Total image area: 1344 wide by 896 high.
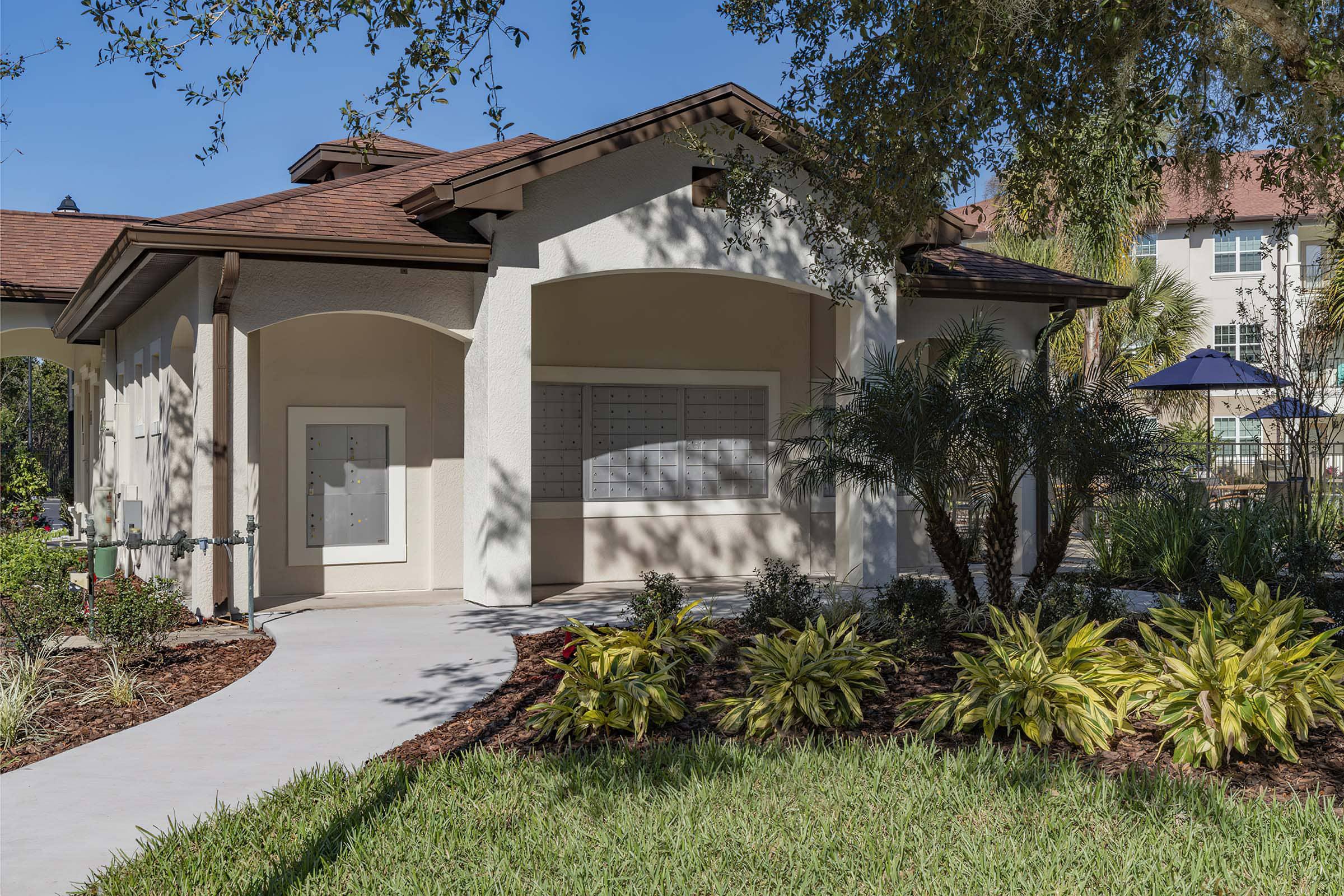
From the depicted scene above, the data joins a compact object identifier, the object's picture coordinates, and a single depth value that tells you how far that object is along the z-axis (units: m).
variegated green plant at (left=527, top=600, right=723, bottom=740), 6.57
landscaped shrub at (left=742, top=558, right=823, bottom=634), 9.23
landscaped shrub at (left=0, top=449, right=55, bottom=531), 18.88
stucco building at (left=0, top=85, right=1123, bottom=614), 10.80
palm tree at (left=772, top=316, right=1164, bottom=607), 9.22
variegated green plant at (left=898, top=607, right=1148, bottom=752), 6.21
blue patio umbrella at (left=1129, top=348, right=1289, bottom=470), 18.09
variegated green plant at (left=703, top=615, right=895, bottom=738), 6.62
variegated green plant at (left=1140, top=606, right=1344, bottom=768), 5.81
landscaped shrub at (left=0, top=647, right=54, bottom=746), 6.71
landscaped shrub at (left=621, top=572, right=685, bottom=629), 9.11
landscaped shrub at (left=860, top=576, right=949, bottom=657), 8.36
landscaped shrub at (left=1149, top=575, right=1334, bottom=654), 7.08
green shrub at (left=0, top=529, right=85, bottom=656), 8.66
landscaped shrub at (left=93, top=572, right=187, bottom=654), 8.55
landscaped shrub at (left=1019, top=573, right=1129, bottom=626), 9.43
